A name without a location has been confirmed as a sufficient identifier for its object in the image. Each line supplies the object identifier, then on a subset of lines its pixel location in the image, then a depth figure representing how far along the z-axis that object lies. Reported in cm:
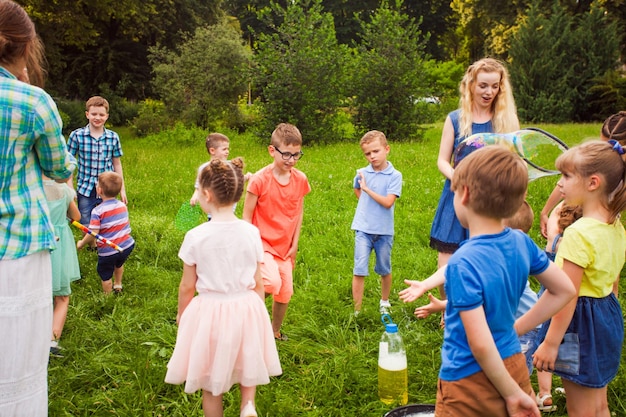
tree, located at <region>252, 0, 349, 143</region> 1805
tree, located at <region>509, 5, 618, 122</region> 2619
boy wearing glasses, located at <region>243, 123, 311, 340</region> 439
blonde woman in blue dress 437
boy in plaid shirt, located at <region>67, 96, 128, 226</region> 696
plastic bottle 388
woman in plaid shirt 259
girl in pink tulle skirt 314
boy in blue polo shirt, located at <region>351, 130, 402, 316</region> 526
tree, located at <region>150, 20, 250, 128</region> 2202
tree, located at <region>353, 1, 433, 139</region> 1881
